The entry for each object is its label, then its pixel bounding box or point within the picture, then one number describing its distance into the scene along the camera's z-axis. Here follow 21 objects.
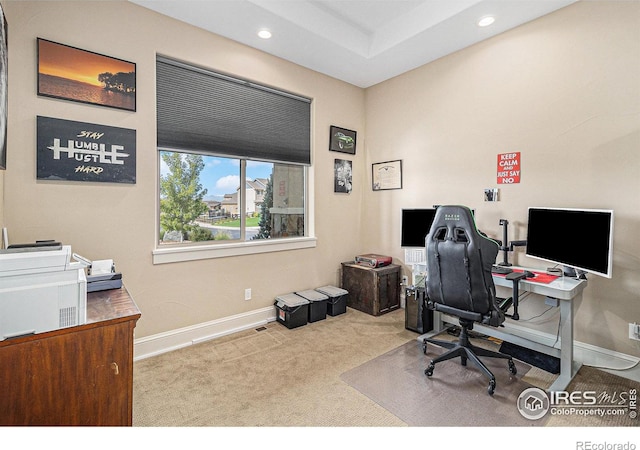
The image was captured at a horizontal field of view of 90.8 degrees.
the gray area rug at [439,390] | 1.91
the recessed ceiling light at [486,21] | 2.71
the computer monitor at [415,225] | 3.29
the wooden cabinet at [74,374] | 1.27
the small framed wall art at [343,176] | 4.01
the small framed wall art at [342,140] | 3.93
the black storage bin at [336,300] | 3.57
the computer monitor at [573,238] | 2.11
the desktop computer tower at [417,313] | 3.11
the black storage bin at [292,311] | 3.23
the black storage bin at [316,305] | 3.39
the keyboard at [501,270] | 2.50
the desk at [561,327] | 2.18
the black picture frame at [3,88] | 1.81
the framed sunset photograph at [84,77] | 2.20
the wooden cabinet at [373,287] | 3.61
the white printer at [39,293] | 1.25
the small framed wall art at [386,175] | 3.89
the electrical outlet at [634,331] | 2.29
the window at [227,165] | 2.82
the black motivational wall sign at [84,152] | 2.19
